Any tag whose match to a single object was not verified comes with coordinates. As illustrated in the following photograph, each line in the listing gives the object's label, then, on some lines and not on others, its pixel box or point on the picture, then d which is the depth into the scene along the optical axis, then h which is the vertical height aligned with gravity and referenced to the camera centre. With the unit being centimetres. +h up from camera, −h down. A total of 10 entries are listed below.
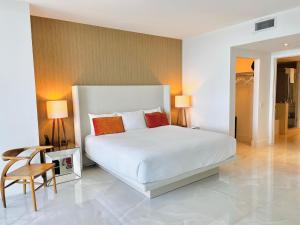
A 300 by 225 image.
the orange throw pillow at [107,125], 412 -57
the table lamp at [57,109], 373 -21
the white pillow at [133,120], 454 -54
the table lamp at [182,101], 551 -20
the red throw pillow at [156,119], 480 -56
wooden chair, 273 -95
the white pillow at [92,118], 421 -42
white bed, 284 -79
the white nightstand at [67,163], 373 -115
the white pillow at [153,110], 507 -37
